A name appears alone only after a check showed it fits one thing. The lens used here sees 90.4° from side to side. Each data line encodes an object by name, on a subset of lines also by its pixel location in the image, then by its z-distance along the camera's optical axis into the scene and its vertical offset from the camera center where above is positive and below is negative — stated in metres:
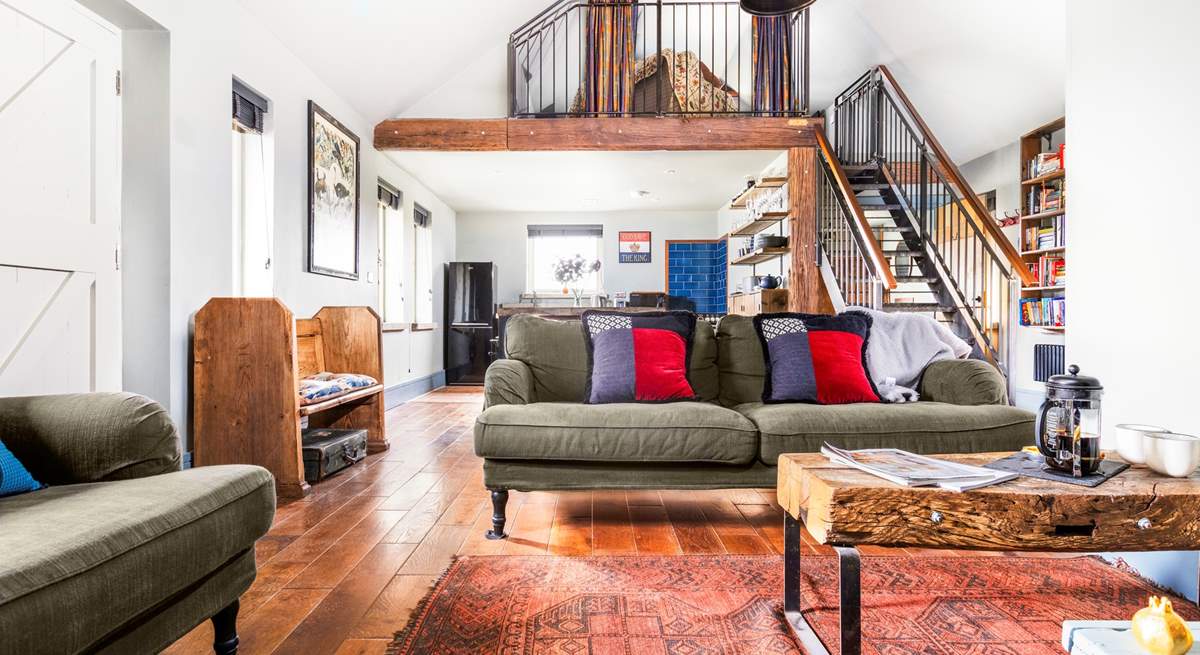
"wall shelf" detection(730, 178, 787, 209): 5.61 +1.32
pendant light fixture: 2.72 +1.47
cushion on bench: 3.06 -0.34
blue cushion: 1.27 -0.33
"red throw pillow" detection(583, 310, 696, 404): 2.61 -0.15
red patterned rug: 1.51 -0.81
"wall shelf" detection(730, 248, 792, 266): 5.58 +0.66
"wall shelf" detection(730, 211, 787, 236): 5.61 +1.03
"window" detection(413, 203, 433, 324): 7.05 +0.74
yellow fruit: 0.76 -0.40
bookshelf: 5.18 +0.90
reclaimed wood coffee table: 1.27 -0.42
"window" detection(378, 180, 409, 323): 6.06 +0.67
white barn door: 2.12 +0.48
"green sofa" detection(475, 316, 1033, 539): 2.22 -0.44
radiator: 5.14 -0.34
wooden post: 5.35 +0.84
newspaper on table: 1.31 -0.35
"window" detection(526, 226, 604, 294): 8.83 +1.06
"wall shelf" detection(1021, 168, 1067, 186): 5.15 +1.28
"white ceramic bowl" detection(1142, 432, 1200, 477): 1.37 -0.31
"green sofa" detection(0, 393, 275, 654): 0.89 -0.37
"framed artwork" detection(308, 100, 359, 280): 4.04 +0.93
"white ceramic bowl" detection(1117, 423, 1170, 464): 1.46 -0.30
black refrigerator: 7.75 +0.02
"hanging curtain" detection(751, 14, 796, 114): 5.79 +2.58
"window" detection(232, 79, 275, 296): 3.61 +0.67
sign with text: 8.76 +1.10
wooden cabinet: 5.50 +0.20
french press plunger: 1.40 -0.25
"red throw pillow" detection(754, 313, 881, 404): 2.65 -0.17
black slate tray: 1.36 -0.36
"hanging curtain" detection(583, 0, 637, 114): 5.62 +2.56
